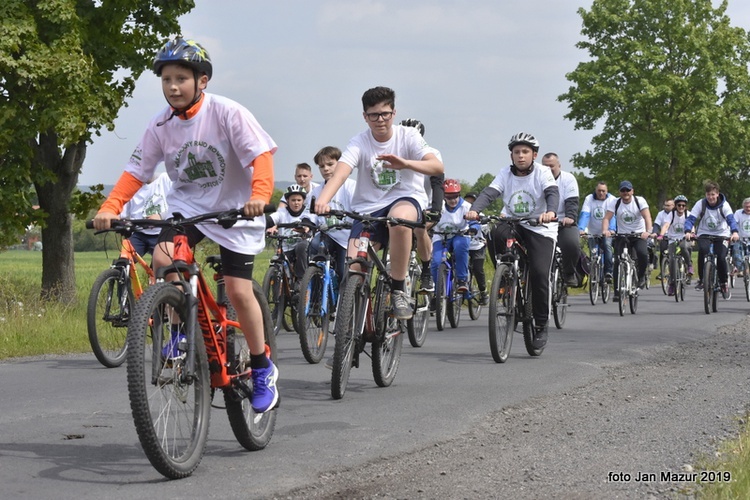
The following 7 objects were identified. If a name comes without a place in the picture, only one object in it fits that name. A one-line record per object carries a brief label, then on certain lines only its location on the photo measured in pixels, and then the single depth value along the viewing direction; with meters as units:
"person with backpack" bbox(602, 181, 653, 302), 19.55
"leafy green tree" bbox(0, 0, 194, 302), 18.11
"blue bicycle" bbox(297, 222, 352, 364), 10.78
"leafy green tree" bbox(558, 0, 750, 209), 54.78
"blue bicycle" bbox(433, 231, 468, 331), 14.87
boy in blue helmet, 5.80
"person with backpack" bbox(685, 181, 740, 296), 19.58
